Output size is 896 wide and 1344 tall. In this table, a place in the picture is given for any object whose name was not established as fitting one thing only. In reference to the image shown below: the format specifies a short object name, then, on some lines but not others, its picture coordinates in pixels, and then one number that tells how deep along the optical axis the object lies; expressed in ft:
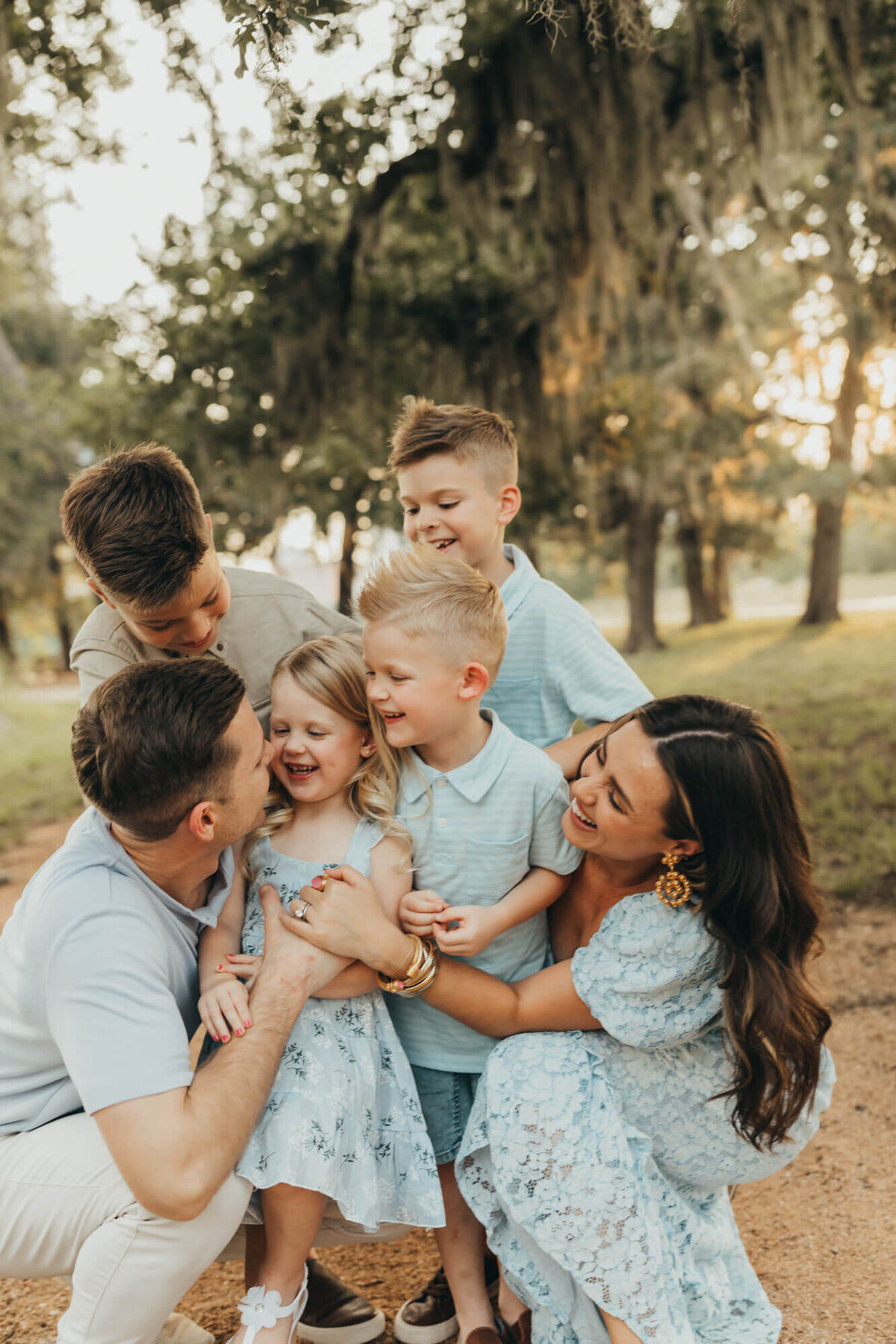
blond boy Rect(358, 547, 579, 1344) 7.92
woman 7.38
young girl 7.30
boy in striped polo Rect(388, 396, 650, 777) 9.46
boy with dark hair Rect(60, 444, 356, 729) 8.42
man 6.52
